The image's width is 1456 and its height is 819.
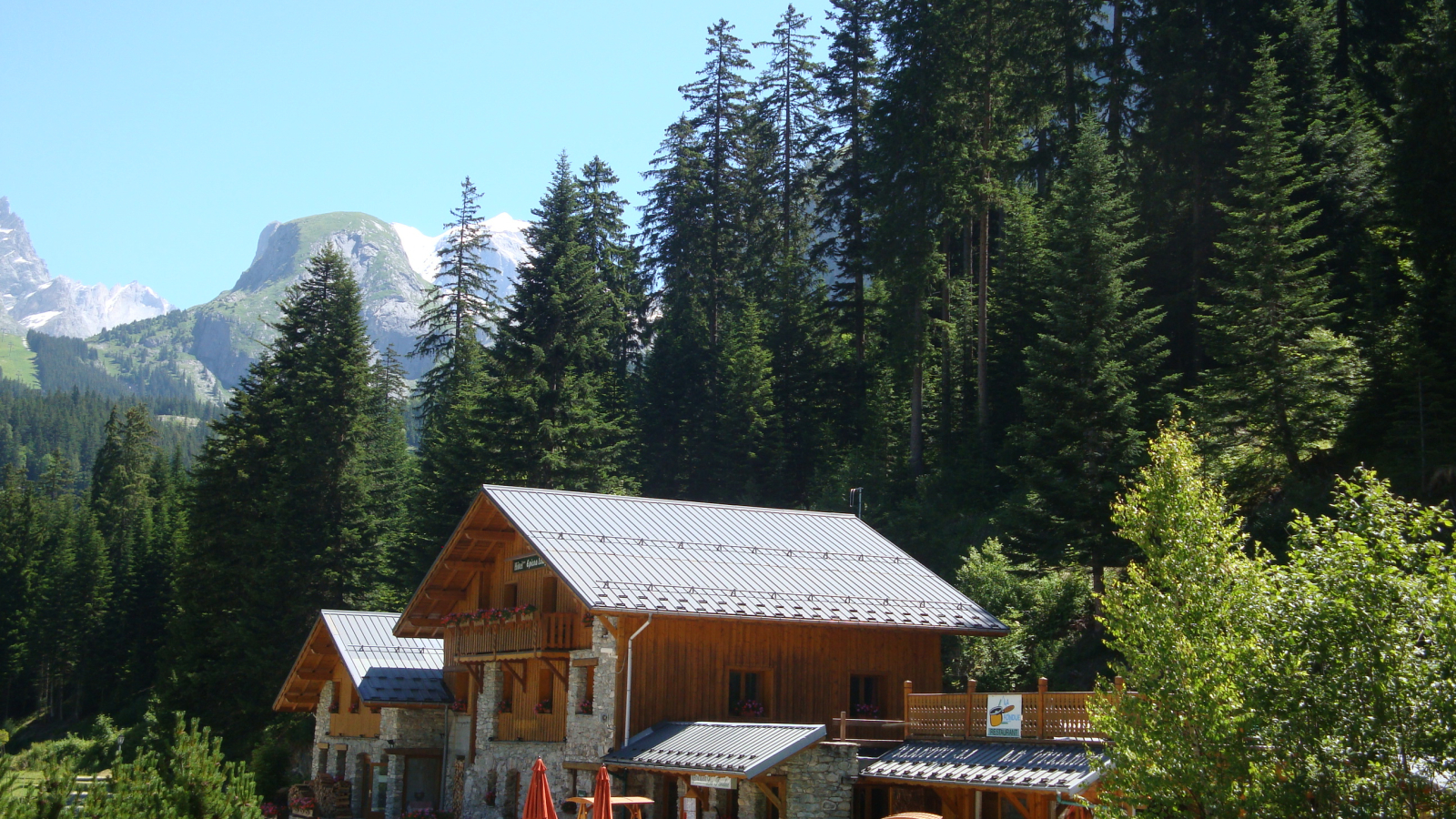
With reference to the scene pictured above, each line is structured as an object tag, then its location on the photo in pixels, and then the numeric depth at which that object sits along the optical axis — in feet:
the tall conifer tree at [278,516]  148.36
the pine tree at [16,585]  259.19
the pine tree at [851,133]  168.66
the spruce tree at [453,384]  144.97
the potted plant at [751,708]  83.71
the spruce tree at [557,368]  142.61
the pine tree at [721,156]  192.24
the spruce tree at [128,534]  243.81
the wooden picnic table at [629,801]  66.90
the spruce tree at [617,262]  198.39
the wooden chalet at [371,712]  108.27
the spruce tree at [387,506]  156.76
